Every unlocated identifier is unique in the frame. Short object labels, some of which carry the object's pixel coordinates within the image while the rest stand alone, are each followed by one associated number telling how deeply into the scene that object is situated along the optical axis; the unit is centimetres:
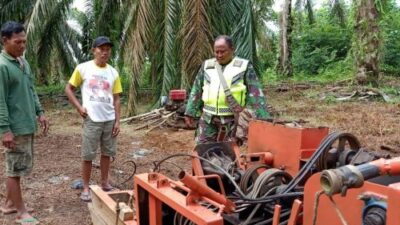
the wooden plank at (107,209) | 333
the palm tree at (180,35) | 886
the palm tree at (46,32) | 1039
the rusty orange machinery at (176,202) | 241
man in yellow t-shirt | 484
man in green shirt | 401
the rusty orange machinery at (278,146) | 288
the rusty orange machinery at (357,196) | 151
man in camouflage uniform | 426
